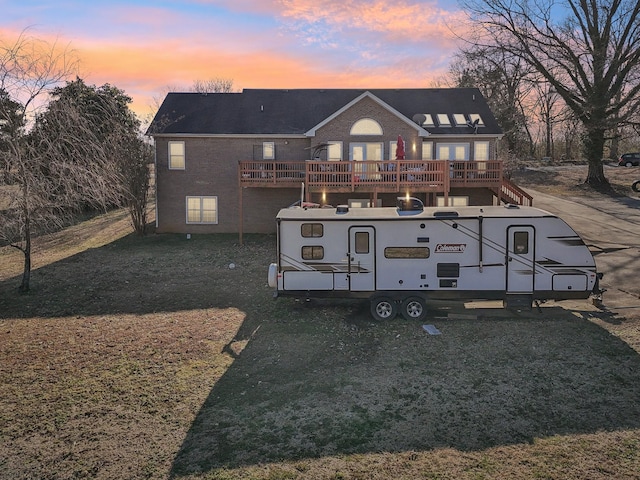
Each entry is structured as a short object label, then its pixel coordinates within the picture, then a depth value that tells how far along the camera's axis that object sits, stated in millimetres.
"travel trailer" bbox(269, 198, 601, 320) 12734
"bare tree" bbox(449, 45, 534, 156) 49250
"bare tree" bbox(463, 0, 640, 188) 35625
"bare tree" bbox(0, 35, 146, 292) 14148
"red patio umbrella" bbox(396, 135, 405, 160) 21844
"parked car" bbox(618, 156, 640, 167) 46656
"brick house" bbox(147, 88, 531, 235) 25438
